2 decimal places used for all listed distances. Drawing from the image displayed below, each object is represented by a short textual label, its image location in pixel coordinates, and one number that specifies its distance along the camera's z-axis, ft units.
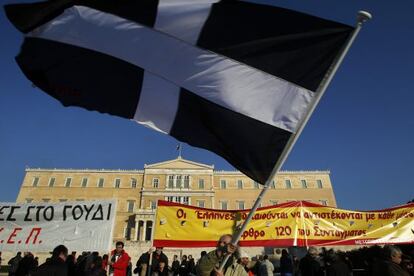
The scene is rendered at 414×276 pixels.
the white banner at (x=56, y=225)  27.84
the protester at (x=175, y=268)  41.51
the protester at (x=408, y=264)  18.45
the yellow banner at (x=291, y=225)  26.55
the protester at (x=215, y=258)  10.08
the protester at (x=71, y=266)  30.53
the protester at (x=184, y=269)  40.49
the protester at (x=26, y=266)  34.94
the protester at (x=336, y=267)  19.61
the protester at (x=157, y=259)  28.63
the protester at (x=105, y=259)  29.03
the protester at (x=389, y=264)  11.54
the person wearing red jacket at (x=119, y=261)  24.23
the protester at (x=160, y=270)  27.99
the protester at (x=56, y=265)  14.57
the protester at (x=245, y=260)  24.67
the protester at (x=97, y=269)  20.92
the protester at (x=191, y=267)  41.03
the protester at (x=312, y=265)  25.75
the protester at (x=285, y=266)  34.56
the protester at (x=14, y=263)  42.14
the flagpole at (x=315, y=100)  9.95
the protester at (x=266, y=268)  34.12
